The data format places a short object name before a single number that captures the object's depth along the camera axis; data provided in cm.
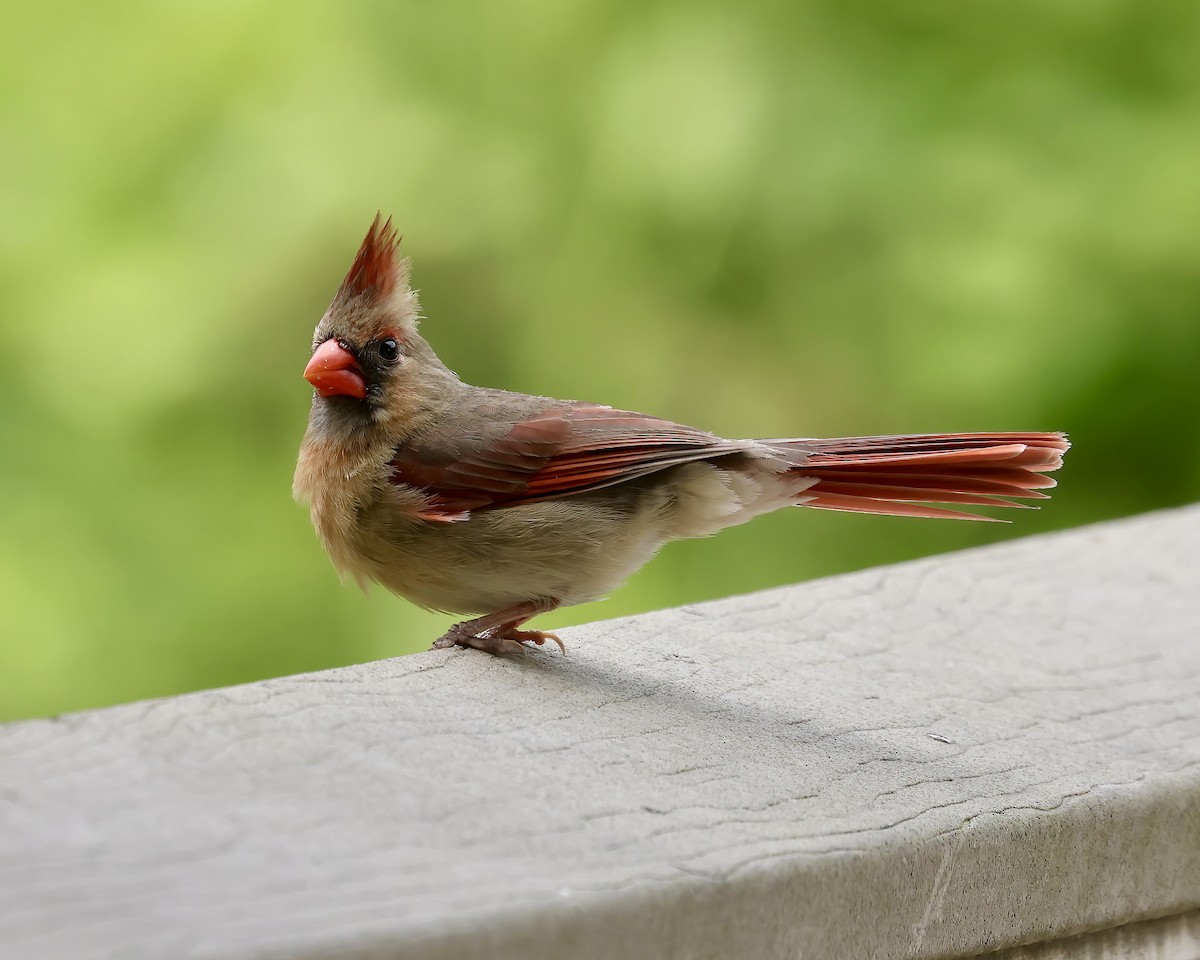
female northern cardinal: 496
